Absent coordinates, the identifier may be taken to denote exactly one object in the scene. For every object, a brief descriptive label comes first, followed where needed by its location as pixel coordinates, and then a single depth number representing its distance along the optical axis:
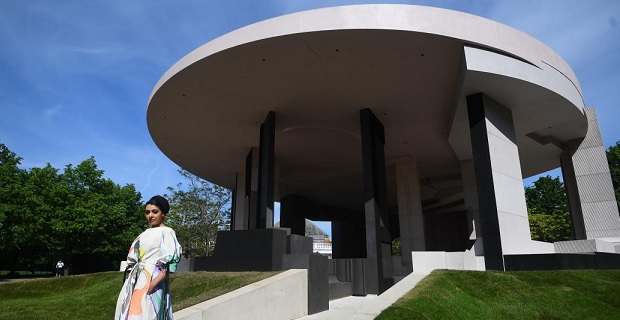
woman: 3.01
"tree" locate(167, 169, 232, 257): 33.09
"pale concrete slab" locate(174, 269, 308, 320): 6.18
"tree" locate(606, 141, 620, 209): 33.88
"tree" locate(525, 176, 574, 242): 39.56
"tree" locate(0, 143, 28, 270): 24.75
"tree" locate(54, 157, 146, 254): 29.73
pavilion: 12.38
